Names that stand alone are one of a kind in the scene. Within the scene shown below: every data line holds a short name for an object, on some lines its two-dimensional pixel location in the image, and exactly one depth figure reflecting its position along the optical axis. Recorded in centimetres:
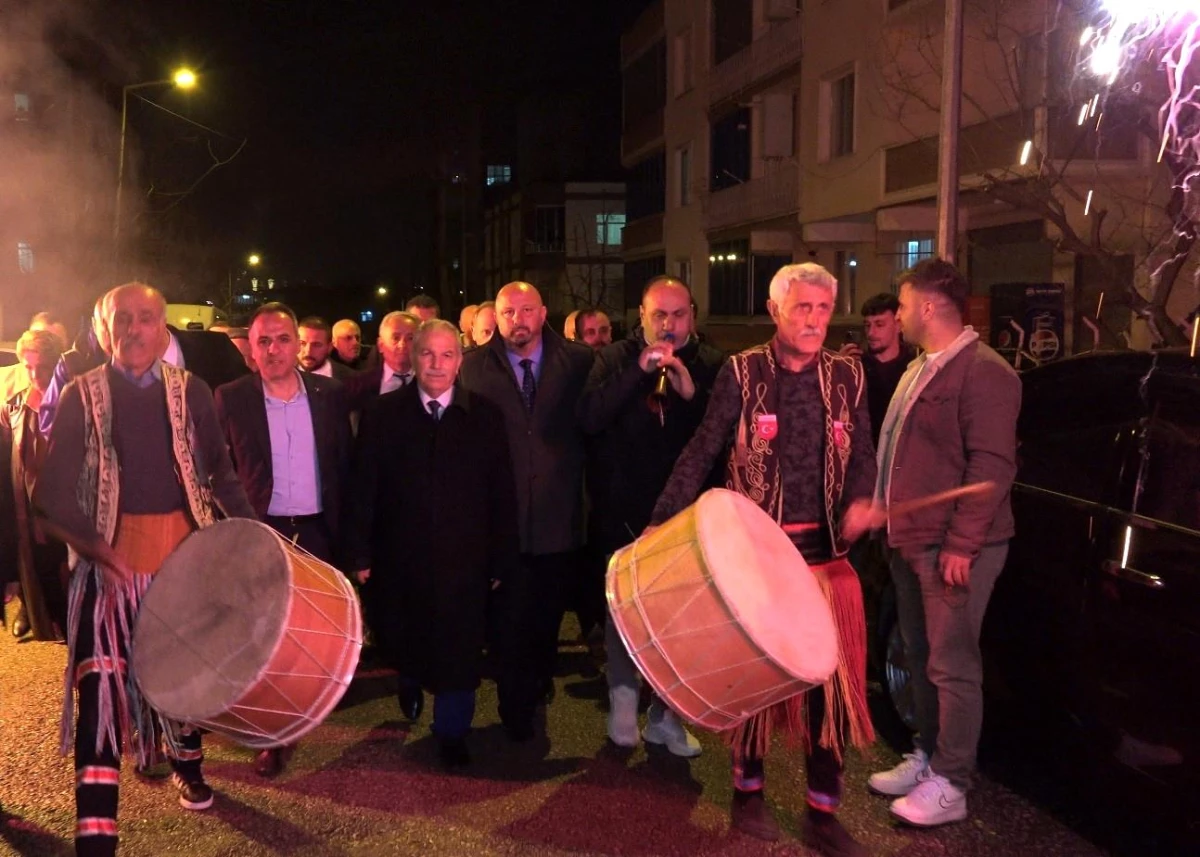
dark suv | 372
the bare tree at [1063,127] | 894
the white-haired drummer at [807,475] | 425
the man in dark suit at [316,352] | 774
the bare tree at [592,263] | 5409
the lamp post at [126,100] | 1908
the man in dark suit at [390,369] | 720
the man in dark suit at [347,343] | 995
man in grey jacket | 434
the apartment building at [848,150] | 1343
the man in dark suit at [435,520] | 511
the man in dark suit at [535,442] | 562
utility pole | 917
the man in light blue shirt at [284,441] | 541
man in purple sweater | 412
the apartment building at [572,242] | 5431
